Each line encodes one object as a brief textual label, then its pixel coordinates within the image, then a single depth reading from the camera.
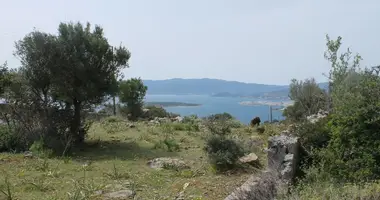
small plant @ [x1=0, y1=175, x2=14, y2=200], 5.11
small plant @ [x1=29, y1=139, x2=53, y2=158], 8.60
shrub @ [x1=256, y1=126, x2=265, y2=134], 12.79
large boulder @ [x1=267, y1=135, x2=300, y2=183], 5.65
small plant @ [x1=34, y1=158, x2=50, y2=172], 7.27
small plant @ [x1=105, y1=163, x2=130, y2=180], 6.79
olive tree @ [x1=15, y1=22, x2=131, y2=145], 9.87
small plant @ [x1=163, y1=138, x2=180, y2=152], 9.76
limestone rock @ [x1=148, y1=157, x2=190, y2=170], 7.71
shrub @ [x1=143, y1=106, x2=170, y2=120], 20.55
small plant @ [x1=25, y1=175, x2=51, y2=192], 5.91
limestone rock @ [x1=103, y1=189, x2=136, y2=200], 5.52
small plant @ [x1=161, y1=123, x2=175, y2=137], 12.29
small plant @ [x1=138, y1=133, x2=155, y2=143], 11.14
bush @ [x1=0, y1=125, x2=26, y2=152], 9.66
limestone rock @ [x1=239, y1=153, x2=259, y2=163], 7.56
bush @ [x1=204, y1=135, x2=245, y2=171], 7.20
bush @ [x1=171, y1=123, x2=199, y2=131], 13.25
